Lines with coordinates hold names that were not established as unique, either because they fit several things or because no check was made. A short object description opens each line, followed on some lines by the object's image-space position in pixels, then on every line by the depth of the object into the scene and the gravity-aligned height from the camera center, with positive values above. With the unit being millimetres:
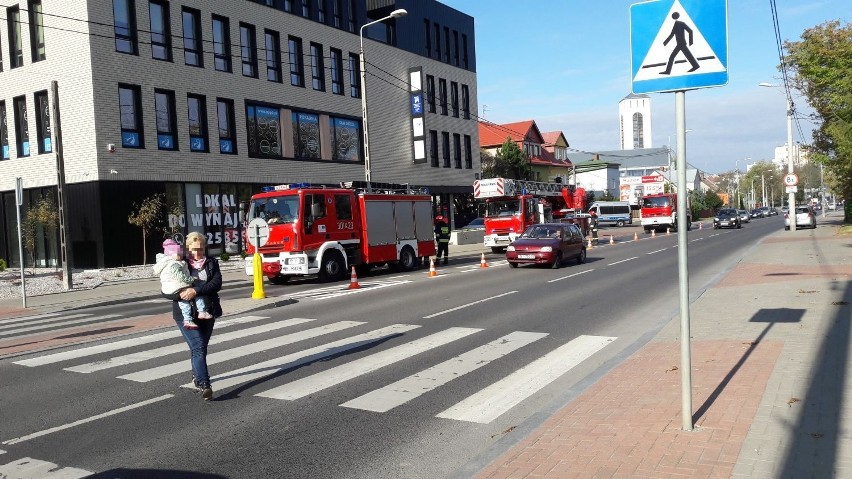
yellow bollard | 15148 -1205
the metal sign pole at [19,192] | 16641 +1034
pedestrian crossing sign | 4977 +1179
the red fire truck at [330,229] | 19250 -295
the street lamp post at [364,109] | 26859 +4347
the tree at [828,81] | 22562 +4937
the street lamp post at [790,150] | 36756 +2672
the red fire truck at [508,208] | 29766 +146
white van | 68688 -516
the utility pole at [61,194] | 20547 +1157
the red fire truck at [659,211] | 47312 -442
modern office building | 25469 +5194
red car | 21578 -1161
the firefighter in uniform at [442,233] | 26094 -704
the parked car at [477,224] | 44759 -731
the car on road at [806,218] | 44188 -1339
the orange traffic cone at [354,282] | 17797 -1650
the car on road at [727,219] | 52625 -1361
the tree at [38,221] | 26328 +510
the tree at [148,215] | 25969 +521
